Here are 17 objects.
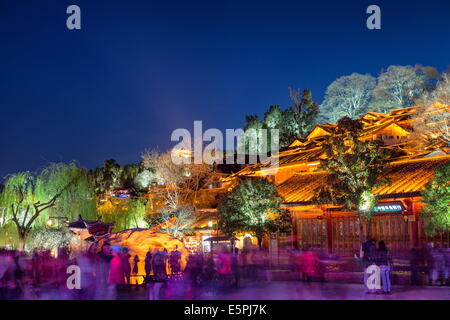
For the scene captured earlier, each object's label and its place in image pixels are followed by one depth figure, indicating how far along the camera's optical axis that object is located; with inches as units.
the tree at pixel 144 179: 2714.8
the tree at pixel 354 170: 976.3
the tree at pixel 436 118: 1202.3
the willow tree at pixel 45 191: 1273.4
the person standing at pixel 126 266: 713.6
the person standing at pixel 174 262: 776.3
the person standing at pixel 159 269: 682.6
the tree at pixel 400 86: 2217.0
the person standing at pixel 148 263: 732.0
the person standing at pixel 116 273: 703.1
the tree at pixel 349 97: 2417.6
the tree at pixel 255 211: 1175.6
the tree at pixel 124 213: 1531.7
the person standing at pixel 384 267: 564.1
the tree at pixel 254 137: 2348.9
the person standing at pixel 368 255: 582.8
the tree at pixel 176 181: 1563.7
